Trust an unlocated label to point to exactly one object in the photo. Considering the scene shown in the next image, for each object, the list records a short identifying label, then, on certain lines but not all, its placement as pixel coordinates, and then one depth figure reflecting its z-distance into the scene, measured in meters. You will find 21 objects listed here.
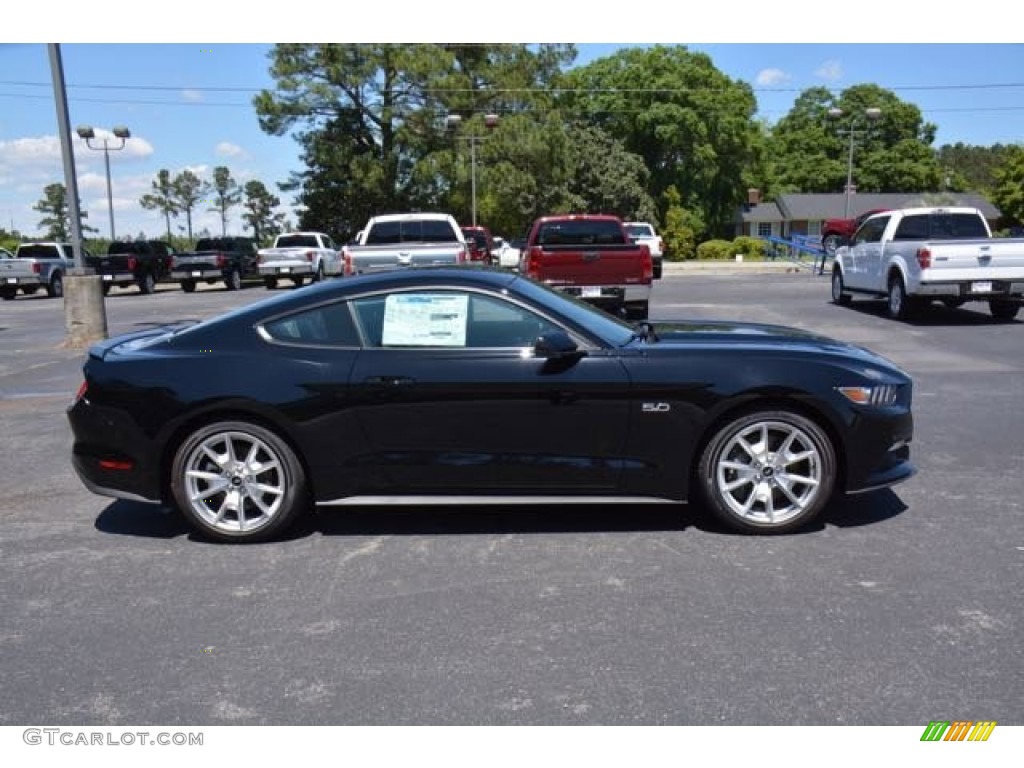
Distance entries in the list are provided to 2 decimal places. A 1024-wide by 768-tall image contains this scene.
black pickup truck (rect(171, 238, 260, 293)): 27.95
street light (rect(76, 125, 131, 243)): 32.50
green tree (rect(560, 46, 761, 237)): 63.69
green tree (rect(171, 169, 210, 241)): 95.31
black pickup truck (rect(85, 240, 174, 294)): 27.25
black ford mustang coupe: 4.71
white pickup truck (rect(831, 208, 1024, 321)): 13.32
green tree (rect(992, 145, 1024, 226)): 67.81
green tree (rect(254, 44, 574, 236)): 40.38
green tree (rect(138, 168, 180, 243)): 92.56
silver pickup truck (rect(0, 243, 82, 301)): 27.69
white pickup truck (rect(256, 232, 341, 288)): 26.89
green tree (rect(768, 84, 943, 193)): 79.81
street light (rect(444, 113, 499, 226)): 38.88
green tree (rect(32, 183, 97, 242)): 87.19
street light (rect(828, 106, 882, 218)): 38.12
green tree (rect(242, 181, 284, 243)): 93.88
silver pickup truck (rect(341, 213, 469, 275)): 15.29
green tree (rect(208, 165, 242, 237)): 98.19
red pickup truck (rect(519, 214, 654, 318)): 13.08
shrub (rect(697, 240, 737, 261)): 52.34
